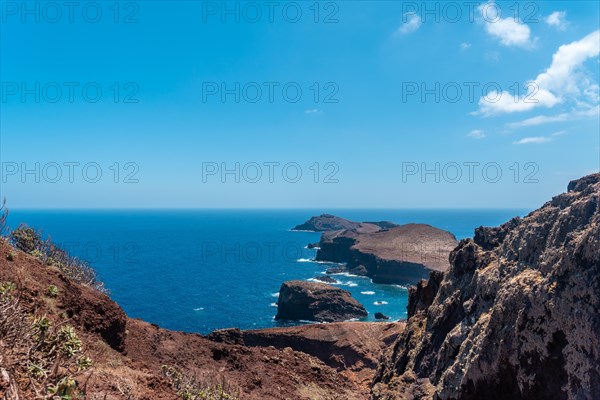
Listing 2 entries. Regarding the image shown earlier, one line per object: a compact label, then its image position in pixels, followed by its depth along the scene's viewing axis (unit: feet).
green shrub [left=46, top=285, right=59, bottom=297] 65.57
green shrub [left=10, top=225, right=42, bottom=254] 102.22
